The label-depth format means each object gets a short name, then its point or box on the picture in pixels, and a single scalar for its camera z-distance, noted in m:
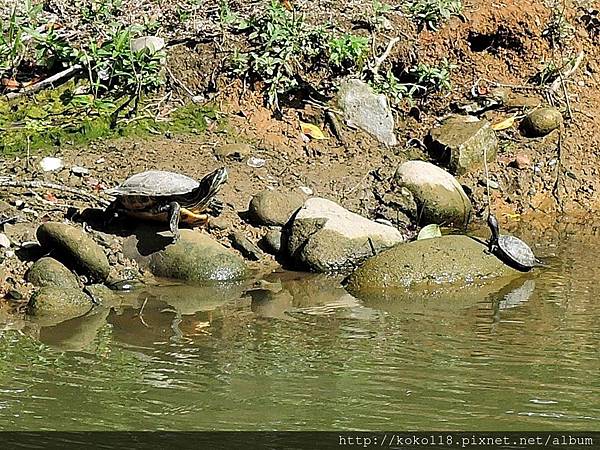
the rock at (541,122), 17.20
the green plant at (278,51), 16.77
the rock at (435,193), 14.87
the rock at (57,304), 11.30
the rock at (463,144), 16.23
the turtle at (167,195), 13.10
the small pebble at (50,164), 14.77
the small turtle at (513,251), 13.07
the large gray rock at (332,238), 13.22
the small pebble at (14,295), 11.89
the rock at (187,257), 12.87
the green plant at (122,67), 16.41
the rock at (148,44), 16.66
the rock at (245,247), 13.66
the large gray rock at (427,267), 12.39
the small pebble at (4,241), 12.78
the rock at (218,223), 14.02
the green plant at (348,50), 16.95
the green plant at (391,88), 17.22
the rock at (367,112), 16.86
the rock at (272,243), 13.81
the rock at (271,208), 14.11
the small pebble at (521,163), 16.84
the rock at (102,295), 11.95
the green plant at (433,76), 17.59
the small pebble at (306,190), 15.21
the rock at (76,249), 12.30
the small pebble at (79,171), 14.72
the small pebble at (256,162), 15.62
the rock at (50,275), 12.07
